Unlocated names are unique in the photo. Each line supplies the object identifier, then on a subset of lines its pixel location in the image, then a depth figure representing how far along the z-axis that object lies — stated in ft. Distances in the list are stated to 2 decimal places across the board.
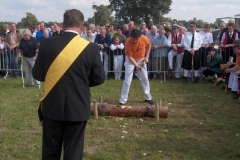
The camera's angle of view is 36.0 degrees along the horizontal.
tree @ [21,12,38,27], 145.85
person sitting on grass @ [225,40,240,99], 31.48
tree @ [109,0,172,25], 185.26
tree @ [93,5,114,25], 179.34
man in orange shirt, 28.63
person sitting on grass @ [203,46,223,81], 40.55
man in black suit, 12.71
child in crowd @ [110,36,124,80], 42.91
